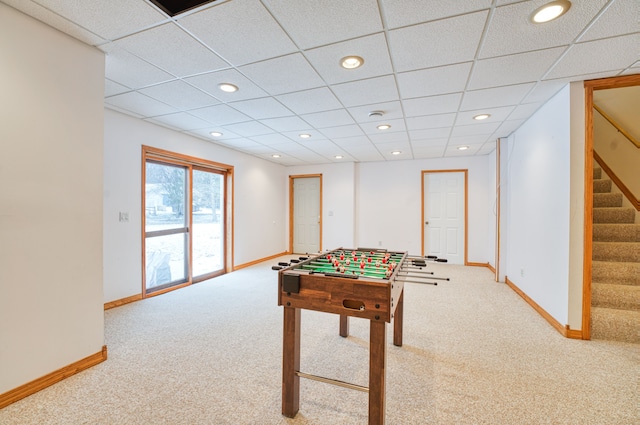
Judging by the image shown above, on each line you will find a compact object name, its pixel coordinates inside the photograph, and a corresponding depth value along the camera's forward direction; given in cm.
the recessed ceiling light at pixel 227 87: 264
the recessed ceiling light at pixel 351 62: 217
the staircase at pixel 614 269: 260
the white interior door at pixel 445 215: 614
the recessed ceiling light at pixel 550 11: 157
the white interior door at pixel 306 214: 717
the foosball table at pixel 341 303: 149
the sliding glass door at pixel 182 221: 400
